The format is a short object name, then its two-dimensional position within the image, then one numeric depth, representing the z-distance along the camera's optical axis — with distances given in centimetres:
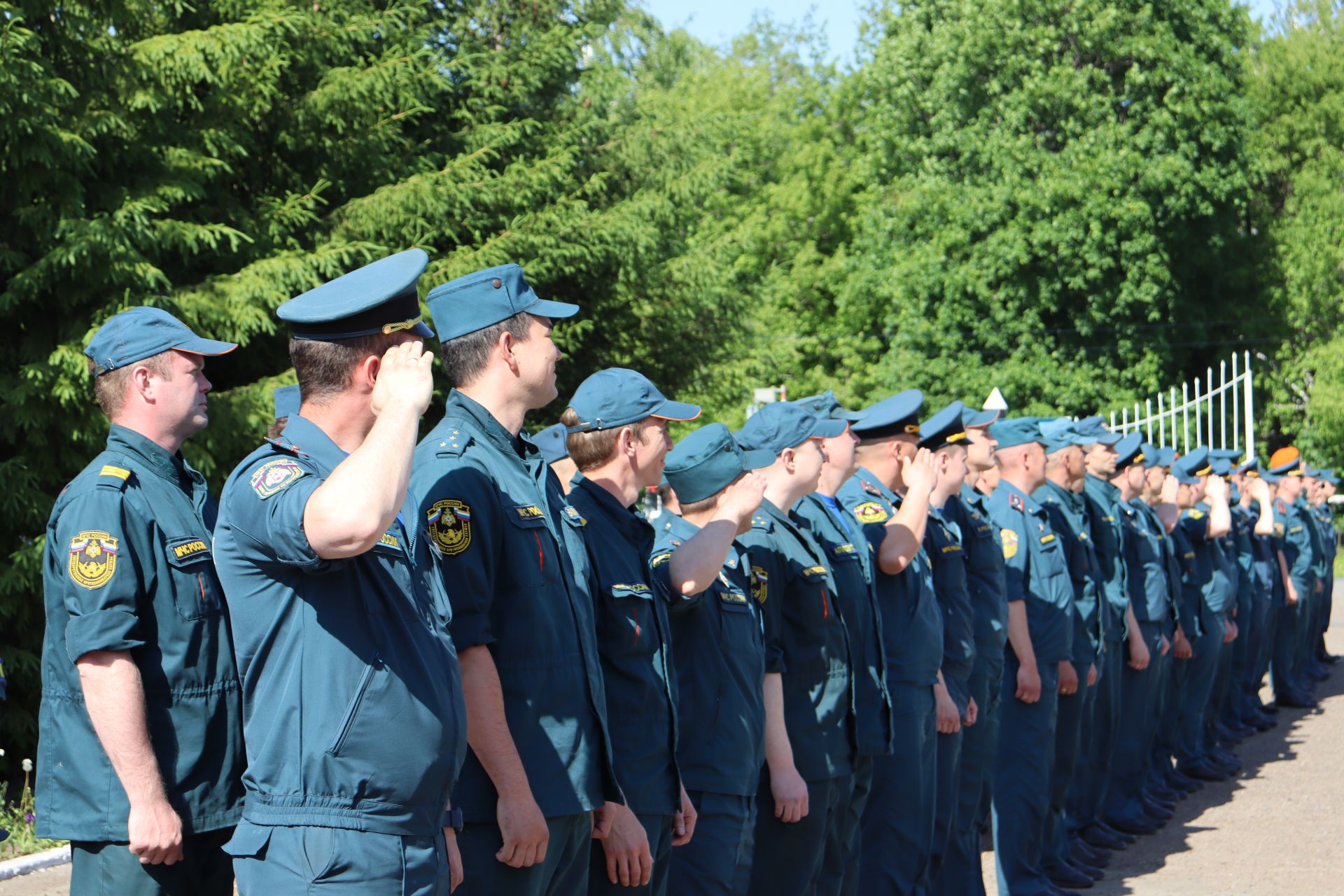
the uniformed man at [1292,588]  1465
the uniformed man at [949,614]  633
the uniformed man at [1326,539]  1717
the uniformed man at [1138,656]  955
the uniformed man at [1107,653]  889
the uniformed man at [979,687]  668
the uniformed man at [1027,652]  745
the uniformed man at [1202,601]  1117
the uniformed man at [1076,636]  798
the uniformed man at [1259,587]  1341
